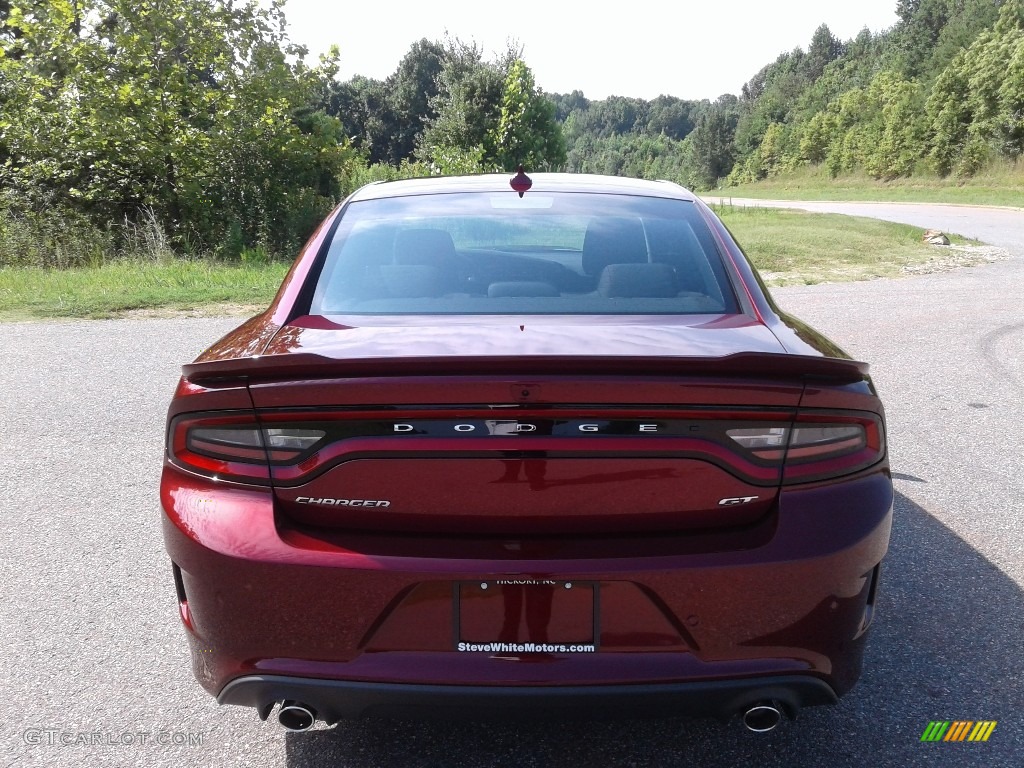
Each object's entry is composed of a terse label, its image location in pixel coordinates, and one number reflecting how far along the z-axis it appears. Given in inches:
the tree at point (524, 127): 1062.4
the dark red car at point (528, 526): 74.7
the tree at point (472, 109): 1112.8
